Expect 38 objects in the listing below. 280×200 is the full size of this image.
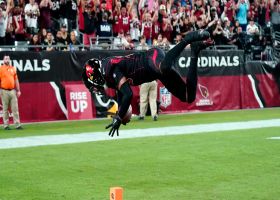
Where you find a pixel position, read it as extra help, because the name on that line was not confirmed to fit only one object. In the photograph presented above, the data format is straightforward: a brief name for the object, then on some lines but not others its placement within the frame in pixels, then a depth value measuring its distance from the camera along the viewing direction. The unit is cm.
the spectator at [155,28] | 2514
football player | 924
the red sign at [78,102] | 2239
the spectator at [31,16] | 2159
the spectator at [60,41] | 2231
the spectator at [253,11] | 3003
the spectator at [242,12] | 2905
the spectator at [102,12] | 2344
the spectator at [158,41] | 2445
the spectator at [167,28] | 2544
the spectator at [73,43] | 2222
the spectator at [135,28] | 2461
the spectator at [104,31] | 2356
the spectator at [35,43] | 2128
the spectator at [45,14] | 2228
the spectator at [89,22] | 2289
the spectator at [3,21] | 2085
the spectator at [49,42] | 2151
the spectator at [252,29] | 2853
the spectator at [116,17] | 2423
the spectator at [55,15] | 2319
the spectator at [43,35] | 2181
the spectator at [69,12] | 2355
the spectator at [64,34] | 2206
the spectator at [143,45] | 2307
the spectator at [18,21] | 2111
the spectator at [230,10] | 2909
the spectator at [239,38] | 2809
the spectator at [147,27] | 2481
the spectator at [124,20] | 2419
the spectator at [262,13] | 3089
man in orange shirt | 1932
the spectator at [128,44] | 2328
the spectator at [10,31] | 2102
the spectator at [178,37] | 2474
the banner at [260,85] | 2737
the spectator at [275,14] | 3036
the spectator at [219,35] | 2685
